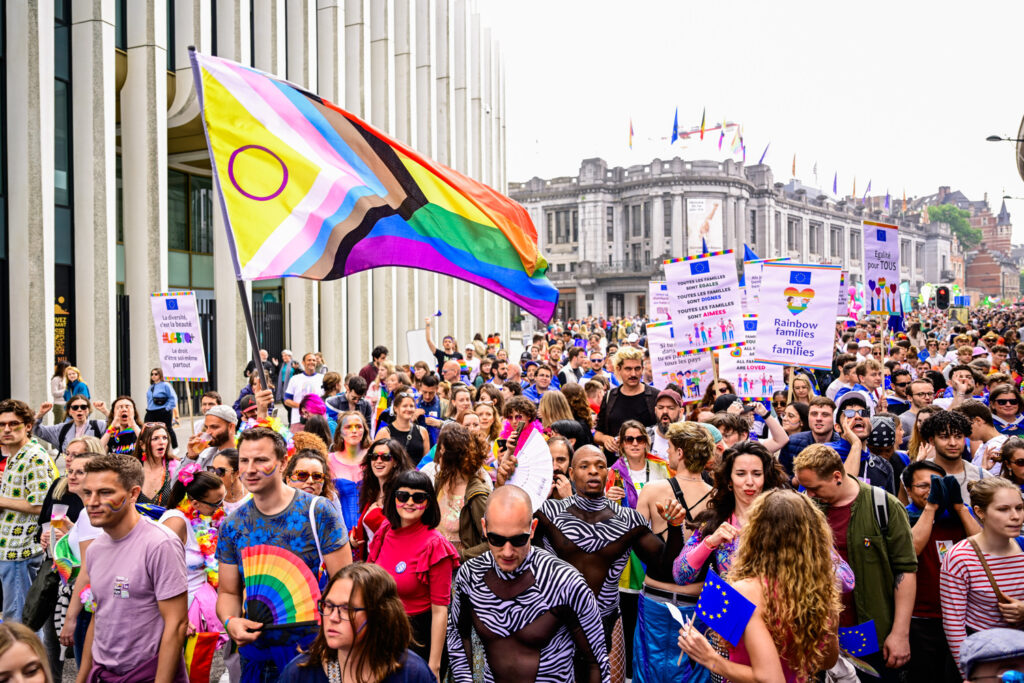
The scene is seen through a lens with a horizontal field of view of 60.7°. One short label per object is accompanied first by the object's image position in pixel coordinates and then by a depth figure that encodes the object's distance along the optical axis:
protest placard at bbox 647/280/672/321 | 17.05
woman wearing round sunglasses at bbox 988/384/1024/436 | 7.88
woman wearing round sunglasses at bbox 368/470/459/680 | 4.55
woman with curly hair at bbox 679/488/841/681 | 3.13
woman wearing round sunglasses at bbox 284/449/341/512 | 5.42
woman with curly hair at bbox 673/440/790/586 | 4.29
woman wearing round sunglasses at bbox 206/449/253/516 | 5.51
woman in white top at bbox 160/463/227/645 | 4.86
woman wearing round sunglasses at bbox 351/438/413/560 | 5.77
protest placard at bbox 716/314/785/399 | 9.73
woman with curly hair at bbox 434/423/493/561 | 5.36
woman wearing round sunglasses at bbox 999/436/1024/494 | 5.55
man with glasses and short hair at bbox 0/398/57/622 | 5.93
